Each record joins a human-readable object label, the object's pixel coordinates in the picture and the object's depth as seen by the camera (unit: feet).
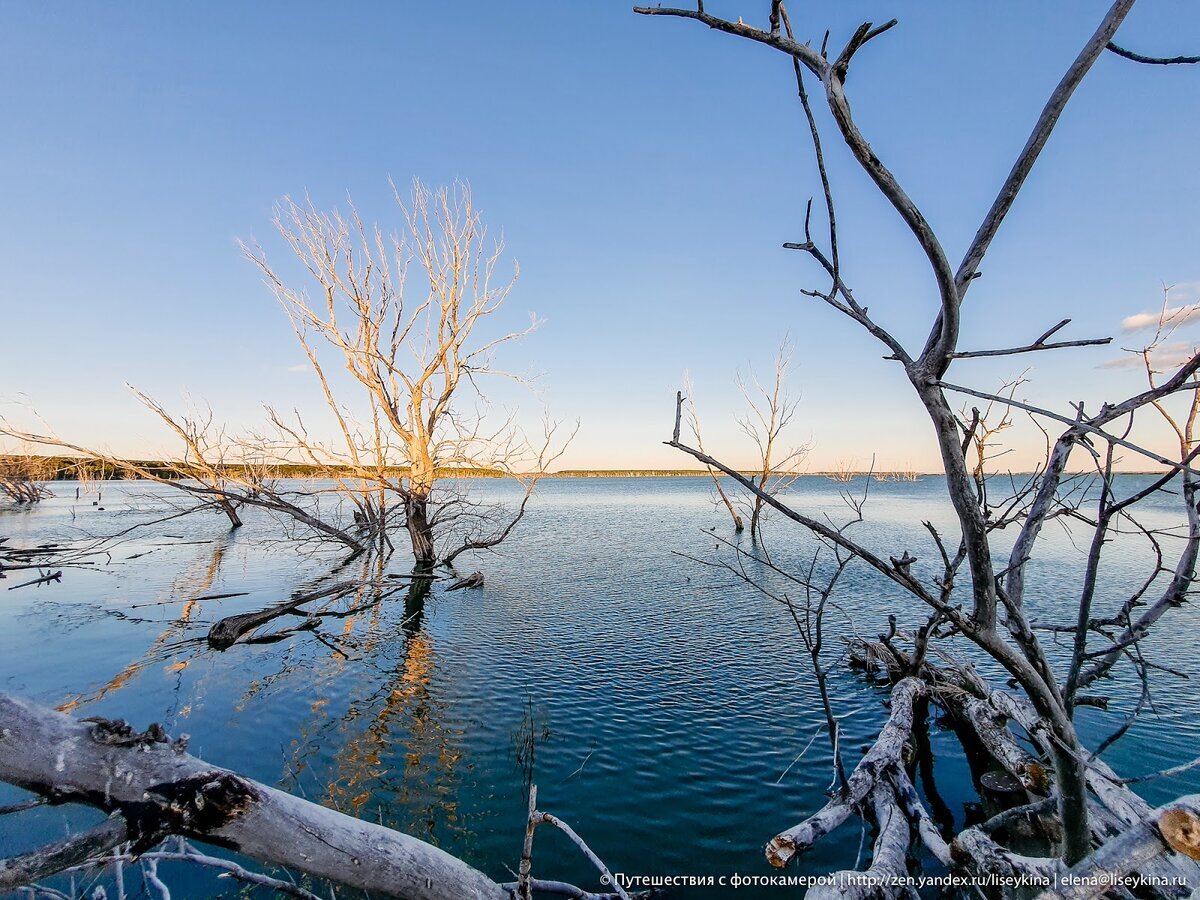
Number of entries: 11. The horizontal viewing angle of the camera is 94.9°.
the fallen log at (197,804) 5.30
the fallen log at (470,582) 51.00
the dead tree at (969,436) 4.32
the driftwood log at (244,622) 32.68
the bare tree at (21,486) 103.40
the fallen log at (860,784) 12.48
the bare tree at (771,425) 93.45
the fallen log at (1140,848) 5.93
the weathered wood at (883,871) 10.49
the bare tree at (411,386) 45.60
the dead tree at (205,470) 26.25
